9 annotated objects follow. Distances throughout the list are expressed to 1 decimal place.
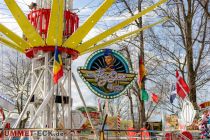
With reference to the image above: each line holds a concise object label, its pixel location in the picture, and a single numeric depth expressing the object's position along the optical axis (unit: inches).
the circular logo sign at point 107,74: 579.2
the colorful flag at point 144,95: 677.3
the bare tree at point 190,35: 876.0
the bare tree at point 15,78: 1733.5
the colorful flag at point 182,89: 590.2
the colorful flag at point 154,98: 702.5
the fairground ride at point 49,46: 527.5
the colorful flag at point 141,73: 679.7
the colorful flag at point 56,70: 498.0
